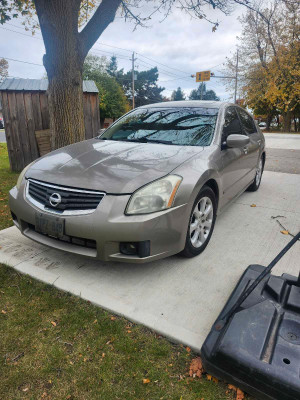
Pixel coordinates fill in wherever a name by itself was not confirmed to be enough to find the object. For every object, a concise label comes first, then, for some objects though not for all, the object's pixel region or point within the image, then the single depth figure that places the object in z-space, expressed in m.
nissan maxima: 2.17
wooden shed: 6.12
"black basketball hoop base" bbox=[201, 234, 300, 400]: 1.42
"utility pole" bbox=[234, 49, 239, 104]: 27.08
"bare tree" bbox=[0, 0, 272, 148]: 4.20
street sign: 32.71
